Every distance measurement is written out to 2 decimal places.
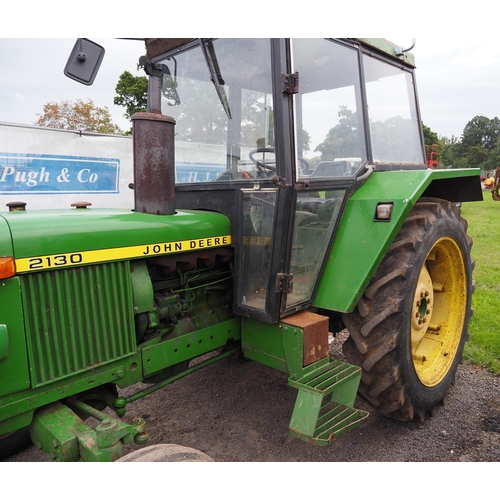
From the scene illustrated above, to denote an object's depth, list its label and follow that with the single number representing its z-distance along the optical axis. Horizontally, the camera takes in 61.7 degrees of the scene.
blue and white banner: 5.76
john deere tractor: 1.87
